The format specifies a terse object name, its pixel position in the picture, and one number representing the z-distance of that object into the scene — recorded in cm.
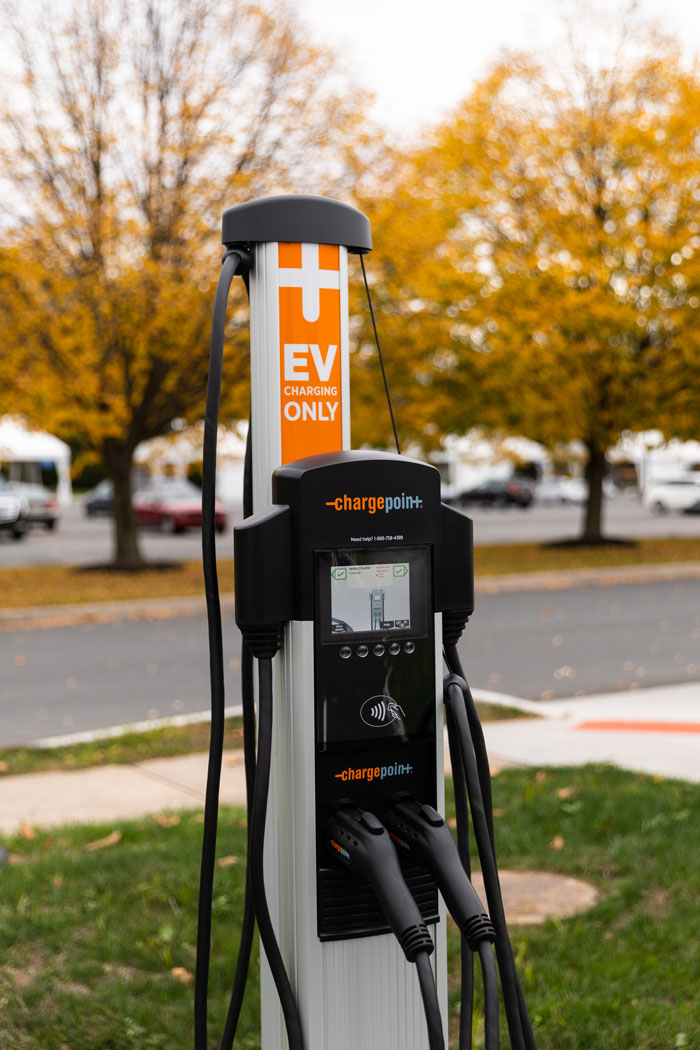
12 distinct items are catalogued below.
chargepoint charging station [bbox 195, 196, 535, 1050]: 225
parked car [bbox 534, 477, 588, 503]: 5653
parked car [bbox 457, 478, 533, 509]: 5156
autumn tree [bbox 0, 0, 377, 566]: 1681
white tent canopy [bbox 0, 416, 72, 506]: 4622
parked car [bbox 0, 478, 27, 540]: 3186
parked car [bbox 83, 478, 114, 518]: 4569
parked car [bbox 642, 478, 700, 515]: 4431
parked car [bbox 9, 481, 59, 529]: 3641
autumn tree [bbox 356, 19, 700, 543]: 2031
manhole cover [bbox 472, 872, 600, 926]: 423
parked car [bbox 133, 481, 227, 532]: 3522
